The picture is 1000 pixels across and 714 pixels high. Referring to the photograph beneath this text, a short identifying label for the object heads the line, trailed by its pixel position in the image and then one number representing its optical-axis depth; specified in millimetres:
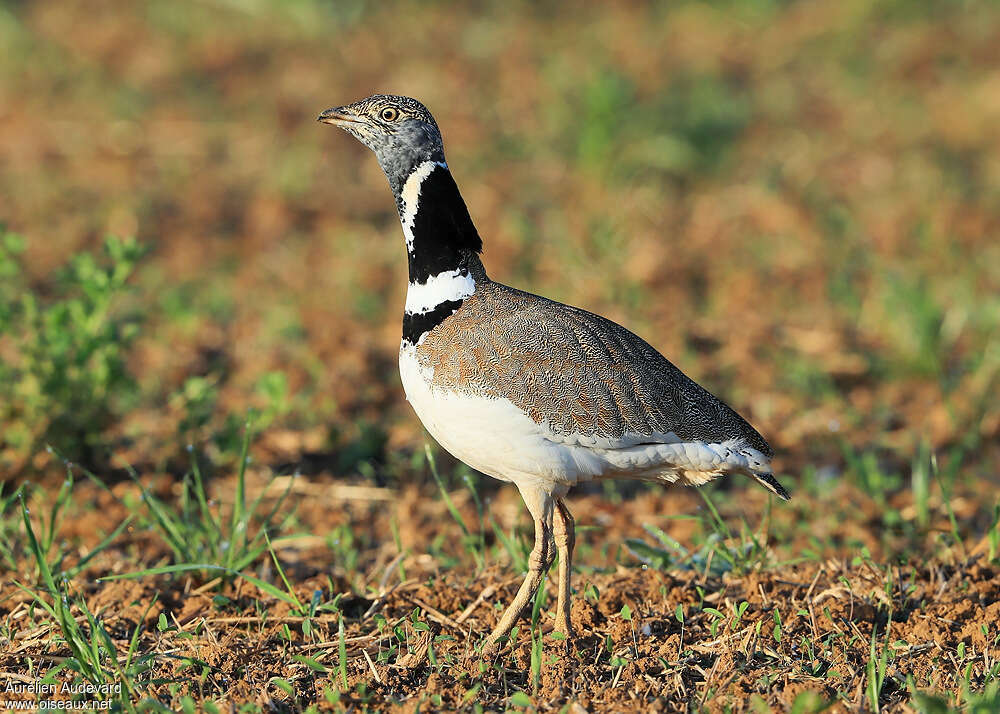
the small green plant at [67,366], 9117
